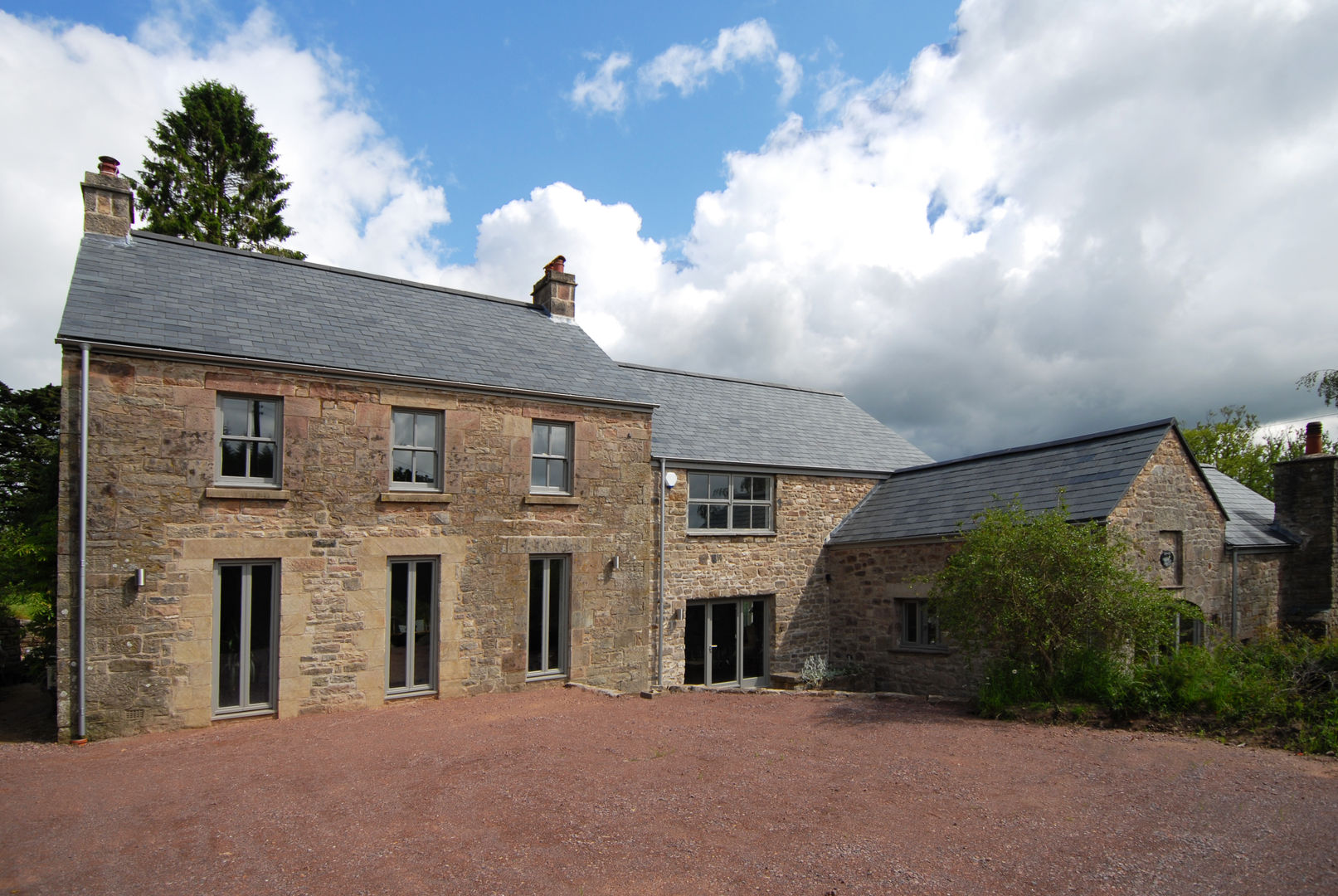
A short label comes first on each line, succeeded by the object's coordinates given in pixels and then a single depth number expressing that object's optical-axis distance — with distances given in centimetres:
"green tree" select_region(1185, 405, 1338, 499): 3894
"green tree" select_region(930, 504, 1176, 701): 1118
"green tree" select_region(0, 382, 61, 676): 1284
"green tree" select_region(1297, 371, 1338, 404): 1552
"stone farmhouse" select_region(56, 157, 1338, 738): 1084
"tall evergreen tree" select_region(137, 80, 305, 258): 2872
